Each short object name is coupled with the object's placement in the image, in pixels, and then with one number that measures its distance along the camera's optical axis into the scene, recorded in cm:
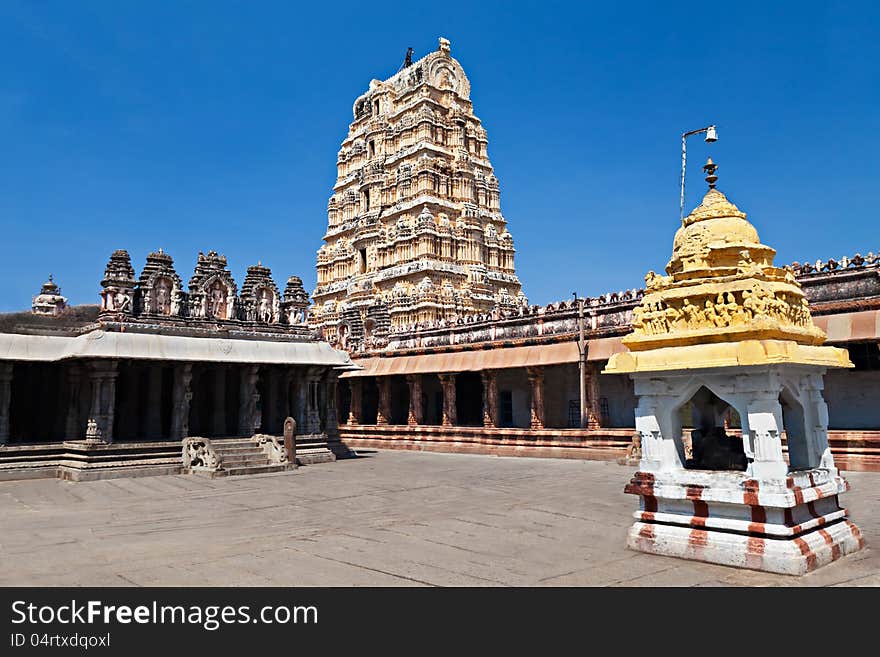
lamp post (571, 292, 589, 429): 2481
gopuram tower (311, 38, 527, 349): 4606
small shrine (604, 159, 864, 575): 728
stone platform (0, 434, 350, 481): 1856
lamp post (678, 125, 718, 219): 891
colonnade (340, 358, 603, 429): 2714
